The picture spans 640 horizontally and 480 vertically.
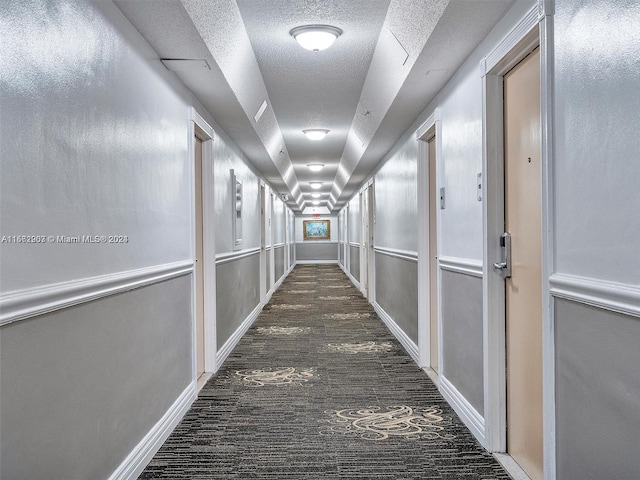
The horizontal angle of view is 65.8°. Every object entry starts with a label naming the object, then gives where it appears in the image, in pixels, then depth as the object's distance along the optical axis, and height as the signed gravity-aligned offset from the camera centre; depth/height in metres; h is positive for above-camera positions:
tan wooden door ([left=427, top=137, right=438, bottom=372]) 4.69 -0.26
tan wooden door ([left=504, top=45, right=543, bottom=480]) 2.44 -0.18
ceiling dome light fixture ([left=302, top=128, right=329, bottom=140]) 6.70 +1.38
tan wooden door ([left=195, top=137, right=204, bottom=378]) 4.54 -0.29
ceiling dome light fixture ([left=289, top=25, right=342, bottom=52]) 3.51 +1.42
